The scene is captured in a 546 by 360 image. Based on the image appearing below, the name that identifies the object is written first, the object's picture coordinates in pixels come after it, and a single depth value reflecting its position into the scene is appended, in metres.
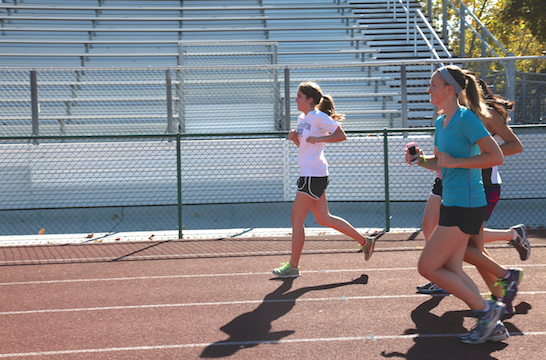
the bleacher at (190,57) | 10.62
